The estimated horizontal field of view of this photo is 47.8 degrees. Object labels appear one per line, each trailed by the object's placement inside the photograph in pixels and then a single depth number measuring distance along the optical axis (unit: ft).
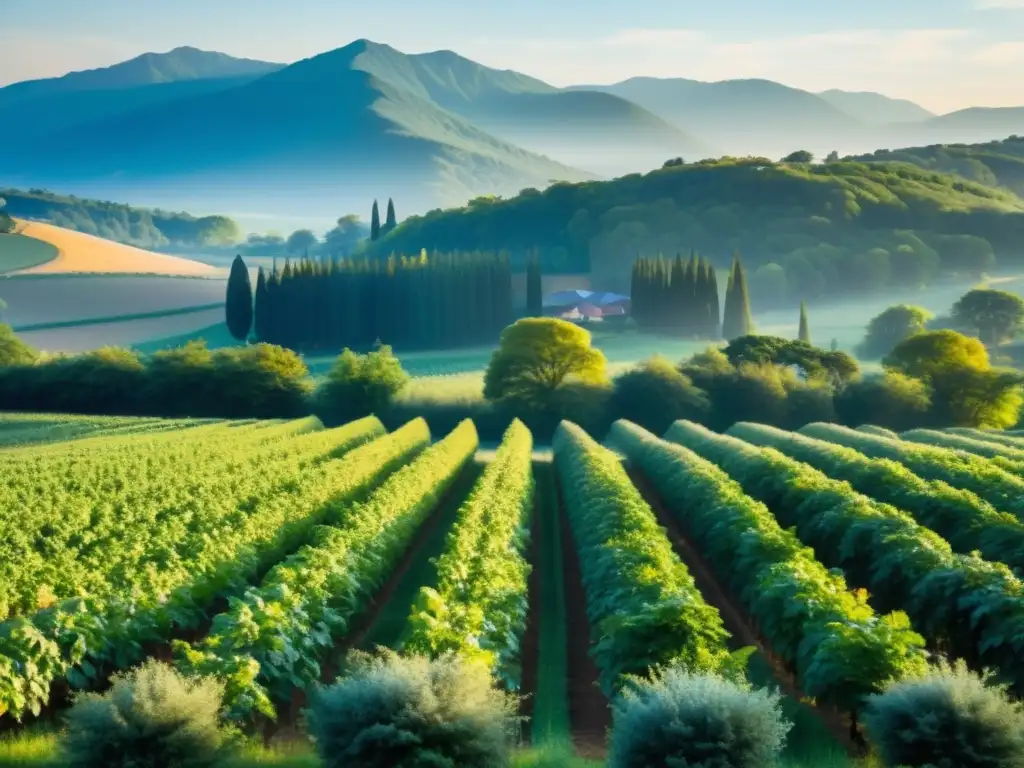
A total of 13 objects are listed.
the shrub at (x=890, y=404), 260.21
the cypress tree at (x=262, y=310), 428.56
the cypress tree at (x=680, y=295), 466.70
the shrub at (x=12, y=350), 310.86
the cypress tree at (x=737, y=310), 454.81
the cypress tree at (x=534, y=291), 488.02
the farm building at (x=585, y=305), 554.87
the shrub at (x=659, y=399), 258.98
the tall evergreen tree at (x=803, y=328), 429.58
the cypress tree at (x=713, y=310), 463.42
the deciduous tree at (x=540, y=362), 265.95
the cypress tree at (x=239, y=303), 447.83
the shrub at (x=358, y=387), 259.19
